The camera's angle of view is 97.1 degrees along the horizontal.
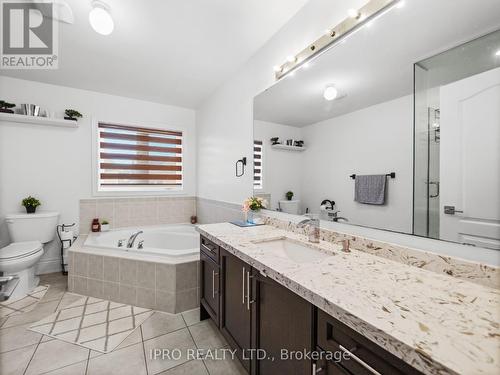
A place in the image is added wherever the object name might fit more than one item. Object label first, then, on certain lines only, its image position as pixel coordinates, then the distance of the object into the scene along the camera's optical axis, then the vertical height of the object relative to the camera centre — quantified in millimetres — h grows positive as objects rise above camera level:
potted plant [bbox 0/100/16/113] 2545 +908
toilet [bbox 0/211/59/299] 2189 -670
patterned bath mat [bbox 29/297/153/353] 1733 -1216
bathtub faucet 2642 -696
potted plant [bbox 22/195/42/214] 2681 -245
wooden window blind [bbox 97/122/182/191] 3246 +407
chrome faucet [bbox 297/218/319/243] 1465 -297
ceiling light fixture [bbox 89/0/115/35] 1577 +1205
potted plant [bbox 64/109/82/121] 2859 +913
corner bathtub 2939 -737
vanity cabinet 674 -622
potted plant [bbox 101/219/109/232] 3107 -588
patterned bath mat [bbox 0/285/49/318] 2057 -1189
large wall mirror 875 +316
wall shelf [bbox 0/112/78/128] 2564 +784
